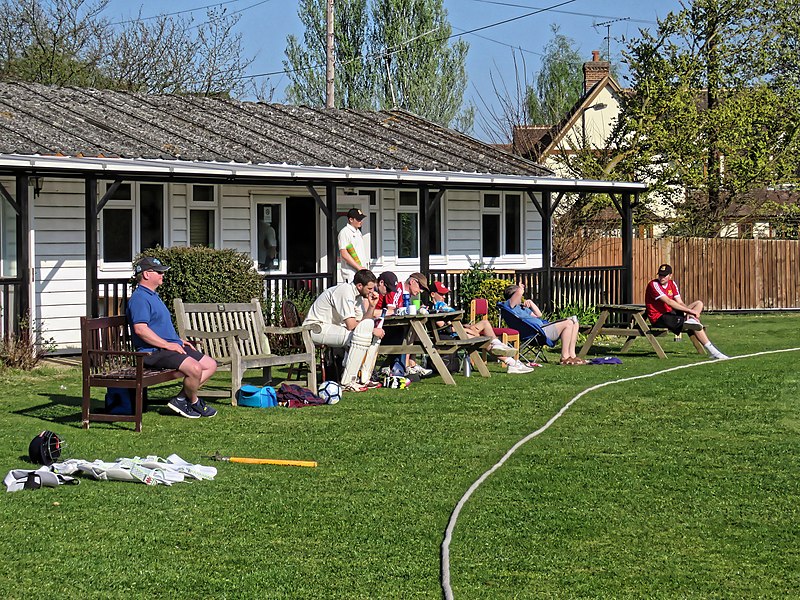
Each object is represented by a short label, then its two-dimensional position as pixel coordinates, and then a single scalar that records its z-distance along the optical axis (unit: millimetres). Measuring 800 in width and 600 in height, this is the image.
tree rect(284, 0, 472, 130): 45406
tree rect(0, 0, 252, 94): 34719
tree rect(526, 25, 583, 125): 62438
